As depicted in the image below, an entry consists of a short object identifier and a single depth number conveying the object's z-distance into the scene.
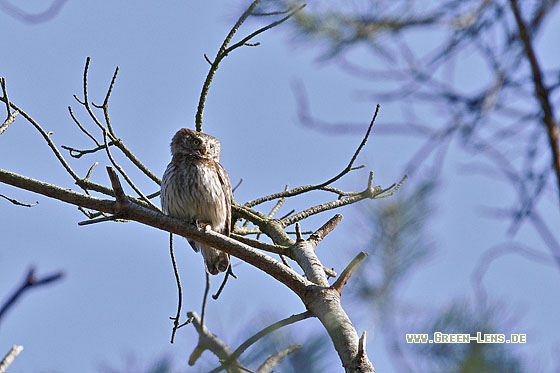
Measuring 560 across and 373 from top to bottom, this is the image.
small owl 11.96
